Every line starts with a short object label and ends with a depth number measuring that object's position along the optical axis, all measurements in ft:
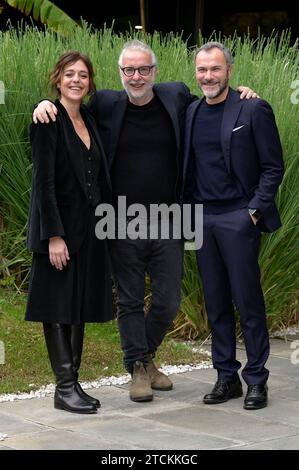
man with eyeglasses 20.77
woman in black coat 19.60
